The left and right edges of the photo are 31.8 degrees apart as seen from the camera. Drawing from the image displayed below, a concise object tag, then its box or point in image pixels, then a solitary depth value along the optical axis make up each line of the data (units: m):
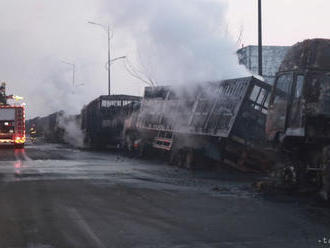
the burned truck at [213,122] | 17.91
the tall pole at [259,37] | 20.62
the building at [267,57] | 44.06
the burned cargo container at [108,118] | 35.78
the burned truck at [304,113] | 11.65
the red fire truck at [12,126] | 39.44
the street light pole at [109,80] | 45.56
